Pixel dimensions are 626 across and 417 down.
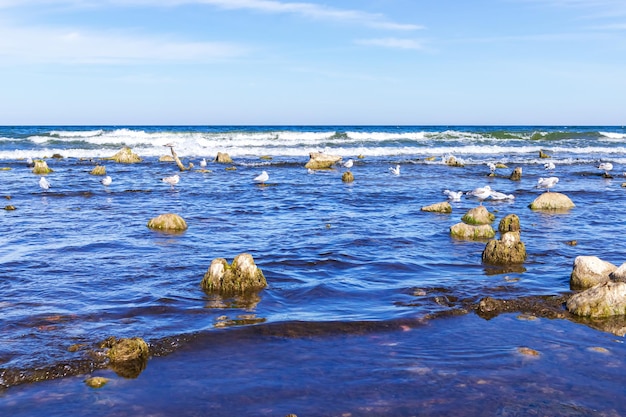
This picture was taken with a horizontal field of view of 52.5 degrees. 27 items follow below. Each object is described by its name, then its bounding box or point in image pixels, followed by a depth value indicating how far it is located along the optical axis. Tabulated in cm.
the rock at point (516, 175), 2506
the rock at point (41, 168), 2644
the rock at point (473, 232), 1255
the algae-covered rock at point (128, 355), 604
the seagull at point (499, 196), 1877
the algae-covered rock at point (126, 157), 3288
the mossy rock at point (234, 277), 861
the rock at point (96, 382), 565
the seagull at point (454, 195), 1778
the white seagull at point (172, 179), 2189
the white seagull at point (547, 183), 1944
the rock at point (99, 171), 2578
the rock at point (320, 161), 2969
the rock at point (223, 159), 3366
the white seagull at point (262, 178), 2302
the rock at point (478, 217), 1429
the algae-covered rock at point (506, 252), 1032
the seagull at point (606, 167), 2739
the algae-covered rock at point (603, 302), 761
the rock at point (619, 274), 839
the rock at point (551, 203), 1661
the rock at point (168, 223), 1341
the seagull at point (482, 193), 1825
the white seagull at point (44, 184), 2066
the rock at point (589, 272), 885
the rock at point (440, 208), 1611
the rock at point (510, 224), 1329
